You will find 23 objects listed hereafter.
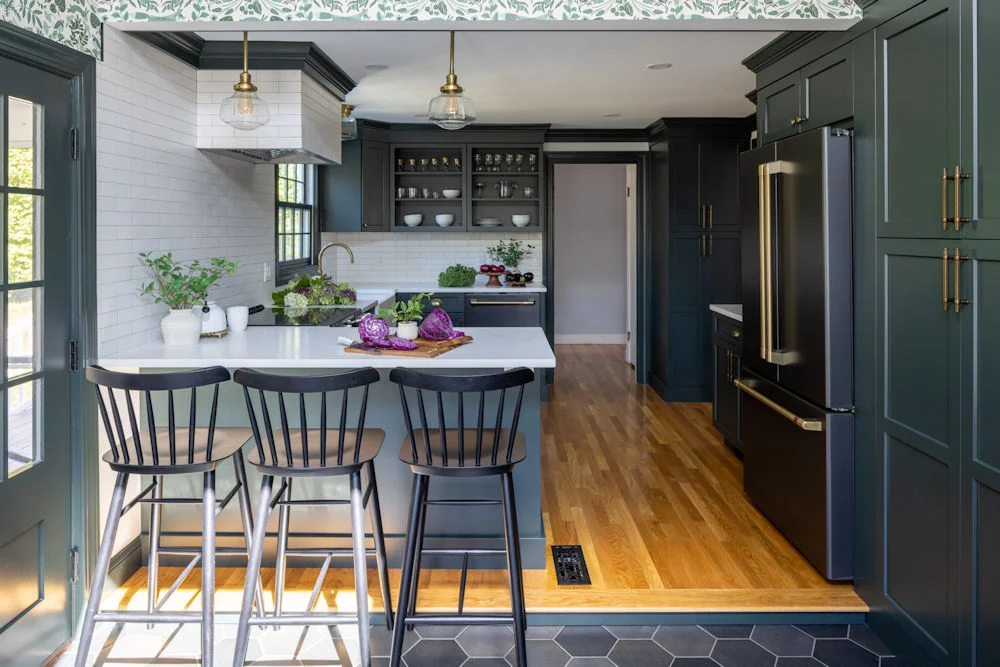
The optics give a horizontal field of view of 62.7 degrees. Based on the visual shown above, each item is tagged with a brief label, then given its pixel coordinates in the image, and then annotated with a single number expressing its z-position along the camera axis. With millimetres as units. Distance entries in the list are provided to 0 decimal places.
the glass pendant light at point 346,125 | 5013
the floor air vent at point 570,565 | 3158
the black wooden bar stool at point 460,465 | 2408
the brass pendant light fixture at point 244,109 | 3268
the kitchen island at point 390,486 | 3234
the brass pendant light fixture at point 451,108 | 3180
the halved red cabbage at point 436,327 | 3363
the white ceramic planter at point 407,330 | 3311
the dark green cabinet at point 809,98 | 2984
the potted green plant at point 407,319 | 3309
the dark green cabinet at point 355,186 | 6934
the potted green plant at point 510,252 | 7424
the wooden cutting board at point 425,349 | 3117
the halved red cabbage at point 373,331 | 3207
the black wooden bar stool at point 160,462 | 2426
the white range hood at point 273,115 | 3979
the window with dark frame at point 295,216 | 5875
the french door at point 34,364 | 2453
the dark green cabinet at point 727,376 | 4828
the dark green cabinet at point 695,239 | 6688
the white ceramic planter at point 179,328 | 3396
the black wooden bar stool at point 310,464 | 2404
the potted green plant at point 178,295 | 3398
